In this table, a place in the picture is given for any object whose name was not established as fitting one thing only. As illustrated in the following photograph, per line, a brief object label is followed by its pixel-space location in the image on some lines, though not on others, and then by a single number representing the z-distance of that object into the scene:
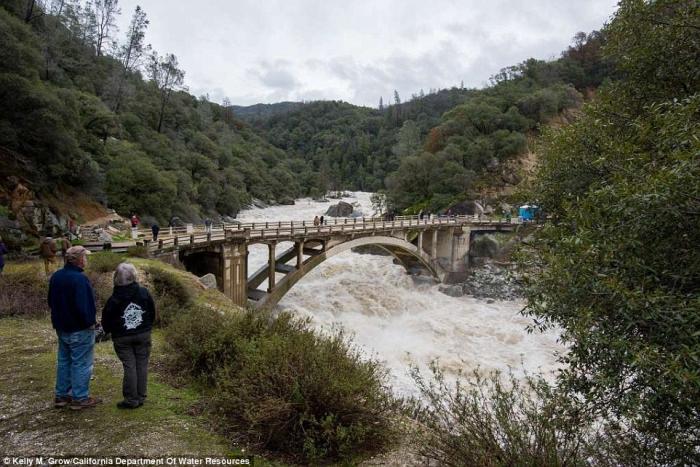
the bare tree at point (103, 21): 46.22
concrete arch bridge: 15.69
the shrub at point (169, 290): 9.09
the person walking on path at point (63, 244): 11.04
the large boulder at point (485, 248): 33.16
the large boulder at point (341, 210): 55.34
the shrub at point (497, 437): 3.40
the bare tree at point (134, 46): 46.22
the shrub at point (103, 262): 10.49
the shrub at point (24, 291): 8.07
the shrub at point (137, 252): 12.73
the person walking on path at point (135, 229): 16.17
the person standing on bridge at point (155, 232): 15.23
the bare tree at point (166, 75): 49.66
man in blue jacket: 4.01
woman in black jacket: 4.14
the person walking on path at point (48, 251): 9.31
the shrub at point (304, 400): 4.05
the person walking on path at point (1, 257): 8.96
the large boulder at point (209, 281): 13.29
